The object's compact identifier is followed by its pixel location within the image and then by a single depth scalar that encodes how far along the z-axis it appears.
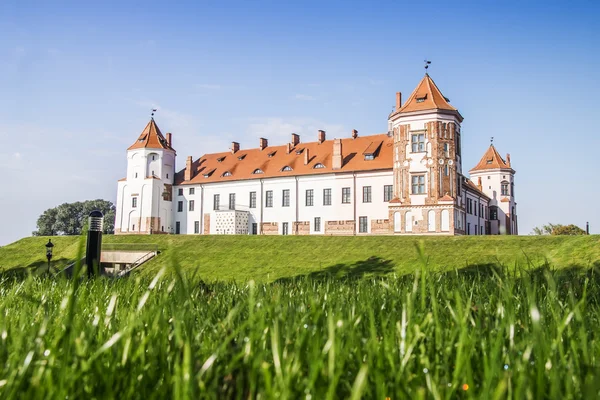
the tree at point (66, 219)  98.00
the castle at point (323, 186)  42.75
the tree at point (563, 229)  73.38
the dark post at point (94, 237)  14.27
